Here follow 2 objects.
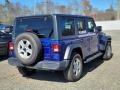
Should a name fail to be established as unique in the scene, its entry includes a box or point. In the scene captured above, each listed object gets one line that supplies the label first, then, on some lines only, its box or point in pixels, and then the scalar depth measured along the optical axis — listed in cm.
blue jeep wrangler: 332
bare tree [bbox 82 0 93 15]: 3616
